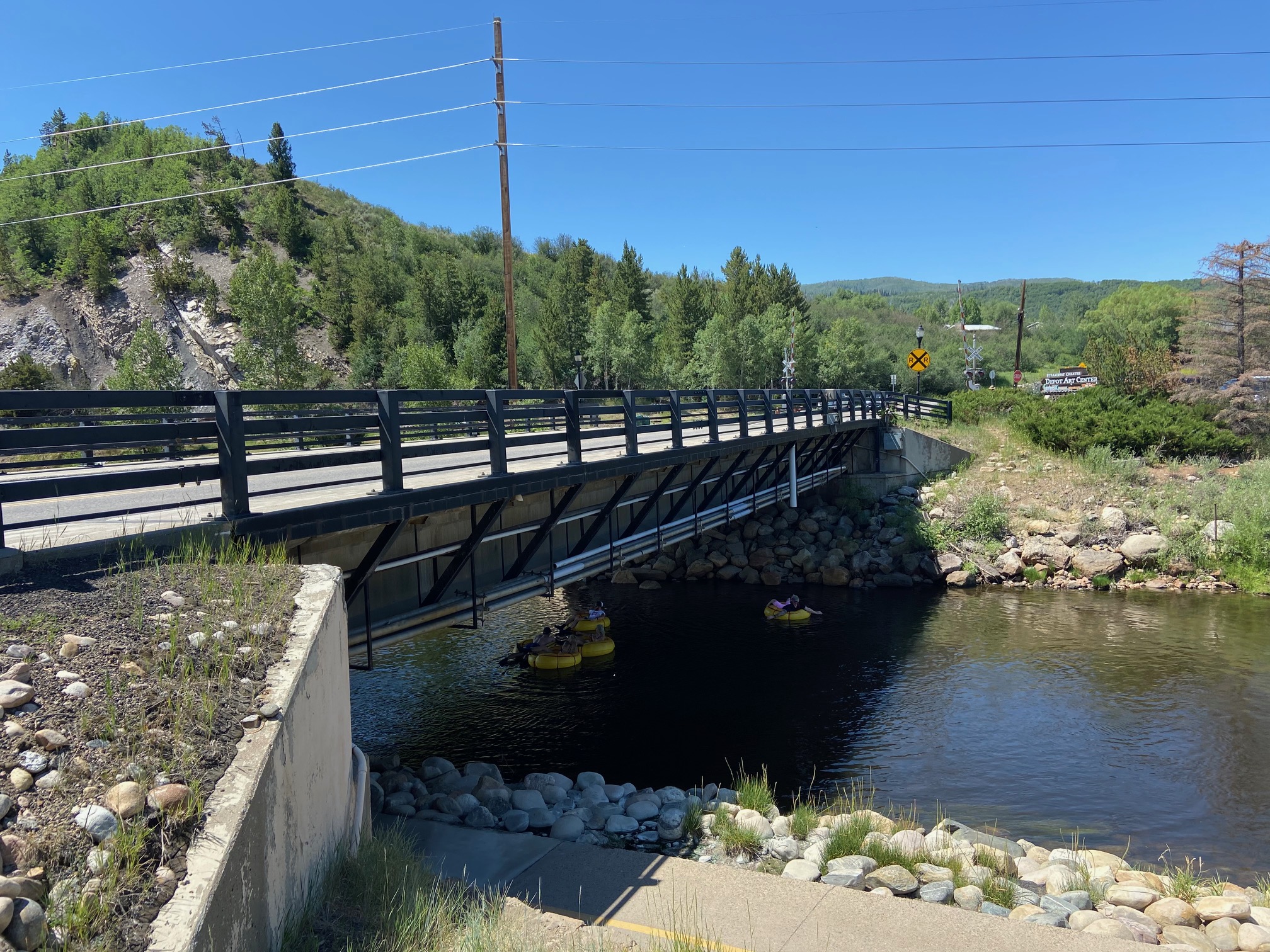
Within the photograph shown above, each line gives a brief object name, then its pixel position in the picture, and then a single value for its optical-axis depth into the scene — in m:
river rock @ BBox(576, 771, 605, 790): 10.41
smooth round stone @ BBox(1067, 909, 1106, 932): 6.91
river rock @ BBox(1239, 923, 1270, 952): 6.64
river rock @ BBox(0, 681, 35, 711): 3.89
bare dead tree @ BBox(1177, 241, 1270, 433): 29.48
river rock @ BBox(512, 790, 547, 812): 9.30
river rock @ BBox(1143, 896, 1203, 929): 7.12
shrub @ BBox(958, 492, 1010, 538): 25.38
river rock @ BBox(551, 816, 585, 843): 8.56
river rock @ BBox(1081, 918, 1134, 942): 6.66
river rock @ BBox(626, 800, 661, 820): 9.39
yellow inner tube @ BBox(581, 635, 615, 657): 17.59
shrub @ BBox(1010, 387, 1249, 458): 28.34
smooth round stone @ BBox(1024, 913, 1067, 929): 6.86
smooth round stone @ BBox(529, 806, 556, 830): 8.84
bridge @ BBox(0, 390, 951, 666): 5.98
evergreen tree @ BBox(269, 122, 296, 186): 100.00
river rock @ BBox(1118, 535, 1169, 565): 22.77
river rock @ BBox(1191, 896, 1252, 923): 7.09
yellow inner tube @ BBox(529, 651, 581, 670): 16.78
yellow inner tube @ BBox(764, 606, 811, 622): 20.48
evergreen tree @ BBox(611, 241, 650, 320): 73.81
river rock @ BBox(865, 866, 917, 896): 7.14
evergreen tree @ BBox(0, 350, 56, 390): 47.72
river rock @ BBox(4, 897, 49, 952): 2.94
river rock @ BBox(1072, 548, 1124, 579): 22.80
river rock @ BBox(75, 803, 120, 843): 3.42
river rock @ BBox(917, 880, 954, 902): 7.06
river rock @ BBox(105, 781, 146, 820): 3.52
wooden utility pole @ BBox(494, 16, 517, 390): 21.59
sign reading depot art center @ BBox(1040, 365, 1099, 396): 63.19
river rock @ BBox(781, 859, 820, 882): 7.45
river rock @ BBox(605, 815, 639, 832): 9.03
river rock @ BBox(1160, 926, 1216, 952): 6.71
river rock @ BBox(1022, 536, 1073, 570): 23.59
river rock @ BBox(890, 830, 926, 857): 8.09
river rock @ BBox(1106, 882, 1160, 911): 7.47
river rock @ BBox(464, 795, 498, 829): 8.80
